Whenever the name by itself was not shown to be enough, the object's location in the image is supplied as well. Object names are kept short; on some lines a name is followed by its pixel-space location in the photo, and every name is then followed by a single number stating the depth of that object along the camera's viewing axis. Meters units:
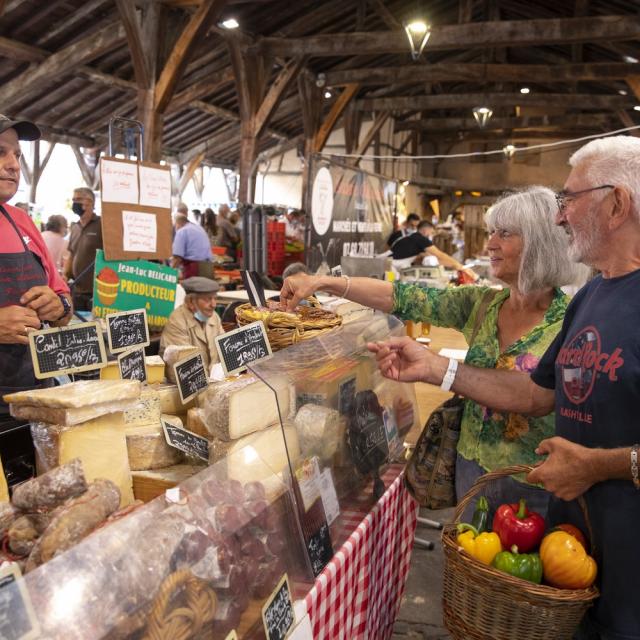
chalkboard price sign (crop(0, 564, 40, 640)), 0.76
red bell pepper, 1.49
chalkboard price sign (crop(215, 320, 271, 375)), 1.68
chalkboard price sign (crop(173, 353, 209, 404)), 1.69
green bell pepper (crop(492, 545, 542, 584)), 1.41
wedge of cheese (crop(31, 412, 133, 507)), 1.31
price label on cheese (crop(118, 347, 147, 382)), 1.77
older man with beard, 1.37
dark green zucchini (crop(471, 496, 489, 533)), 1.60
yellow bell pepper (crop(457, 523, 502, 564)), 1.47
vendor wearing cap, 1.91
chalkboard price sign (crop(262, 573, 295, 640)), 1.18
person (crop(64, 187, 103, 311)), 5.62
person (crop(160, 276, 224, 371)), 4.25
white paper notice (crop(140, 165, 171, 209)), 4.22
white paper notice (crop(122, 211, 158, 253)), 4.18
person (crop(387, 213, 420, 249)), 9.65
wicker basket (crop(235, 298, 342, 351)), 2.04
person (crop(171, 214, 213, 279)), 7.73
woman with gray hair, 1.91
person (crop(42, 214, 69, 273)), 7.51
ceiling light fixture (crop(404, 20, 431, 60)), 6.58
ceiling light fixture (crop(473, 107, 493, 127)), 10.90
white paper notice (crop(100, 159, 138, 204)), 3.94
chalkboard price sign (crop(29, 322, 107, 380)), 1.49
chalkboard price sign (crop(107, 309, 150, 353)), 1.78
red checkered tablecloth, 1.48
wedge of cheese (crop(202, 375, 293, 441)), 1.49
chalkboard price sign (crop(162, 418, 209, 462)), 1.56
